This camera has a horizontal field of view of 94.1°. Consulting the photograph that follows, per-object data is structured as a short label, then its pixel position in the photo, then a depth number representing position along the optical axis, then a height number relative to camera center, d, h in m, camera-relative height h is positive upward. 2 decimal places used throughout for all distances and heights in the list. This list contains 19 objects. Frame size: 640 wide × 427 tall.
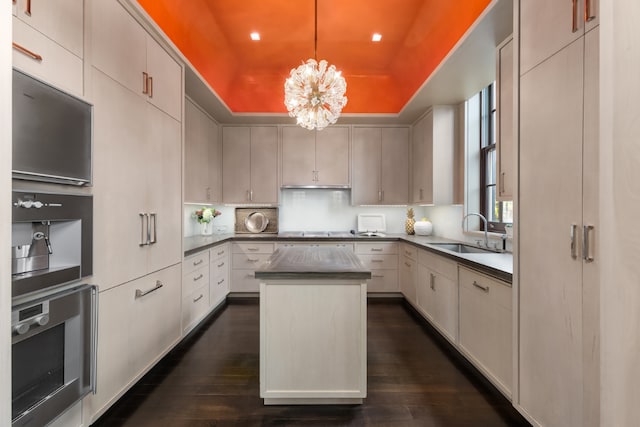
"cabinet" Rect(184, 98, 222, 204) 3.47 +0.73
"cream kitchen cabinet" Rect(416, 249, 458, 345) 2.64 -0.78
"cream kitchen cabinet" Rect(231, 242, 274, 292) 4.18 -0.67
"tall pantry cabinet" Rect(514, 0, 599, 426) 1.28 +0.00
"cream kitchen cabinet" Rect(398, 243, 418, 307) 3.67 -0.74
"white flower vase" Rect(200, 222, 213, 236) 4.34 -0.23
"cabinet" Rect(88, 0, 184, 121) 1.70 +1.06
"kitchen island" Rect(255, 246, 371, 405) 1.87 -0.78
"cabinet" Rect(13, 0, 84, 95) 1.24 +0.79
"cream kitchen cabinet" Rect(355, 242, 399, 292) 4.19 -0.66
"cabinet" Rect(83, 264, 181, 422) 1.71 -0.80
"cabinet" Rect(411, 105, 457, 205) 3.75 +0.76
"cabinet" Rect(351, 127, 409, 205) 4.53 +0.78
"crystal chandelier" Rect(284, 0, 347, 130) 2.49 +1.03
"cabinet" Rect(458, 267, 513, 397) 1.92 -0.80
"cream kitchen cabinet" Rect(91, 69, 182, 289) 1.70 +0.19
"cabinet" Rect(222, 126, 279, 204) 4.52 +0.77
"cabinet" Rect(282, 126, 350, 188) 4.52 +0.86
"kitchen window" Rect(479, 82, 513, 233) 3.31 +0.64
